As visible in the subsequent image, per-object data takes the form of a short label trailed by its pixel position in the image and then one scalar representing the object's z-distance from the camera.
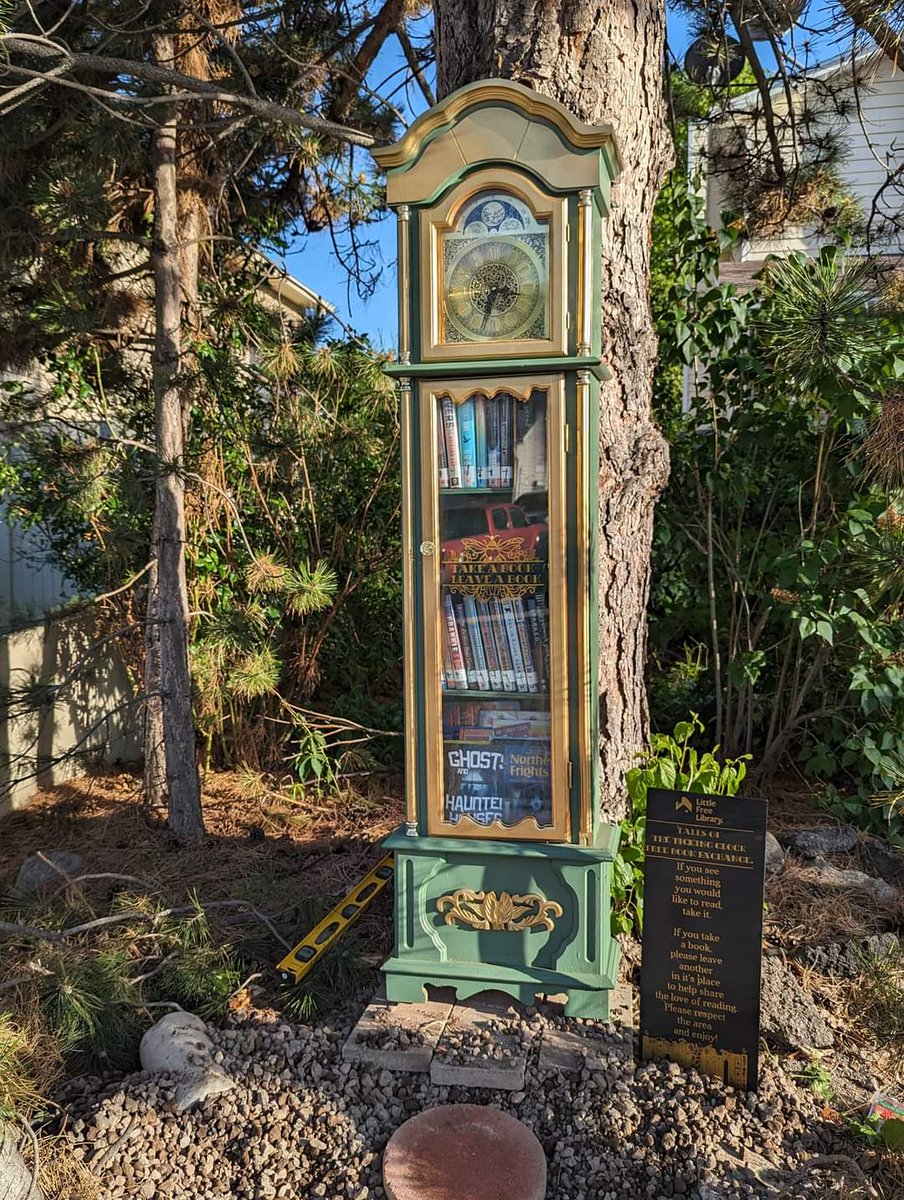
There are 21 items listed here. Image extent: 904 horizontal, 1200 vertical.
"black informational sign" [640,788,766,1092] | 2.52
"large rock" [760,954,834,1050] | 2.80
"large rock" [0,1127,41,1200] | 2.05
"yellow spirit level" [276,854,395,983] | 3.06
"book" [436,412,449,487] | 2.77
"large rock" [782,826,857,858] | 4.12
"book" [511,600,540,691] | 2.80
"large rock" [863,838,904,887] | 4.05
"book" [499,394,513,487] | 2.74
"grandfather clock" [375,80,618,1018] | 2.62
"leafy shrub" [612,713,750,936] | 3.13
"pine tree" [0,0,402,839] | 3.87
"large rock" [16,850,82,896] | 3.85
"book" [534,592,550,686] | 2.76
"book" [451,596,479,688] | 2.84
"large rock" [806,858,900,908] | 3.73
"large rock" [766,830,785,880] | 3.90
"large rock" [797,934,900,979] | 3.28
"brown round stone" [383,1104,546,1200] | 2.15
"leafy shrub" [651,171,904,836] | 3.90
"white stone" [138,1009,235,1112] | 2.52
